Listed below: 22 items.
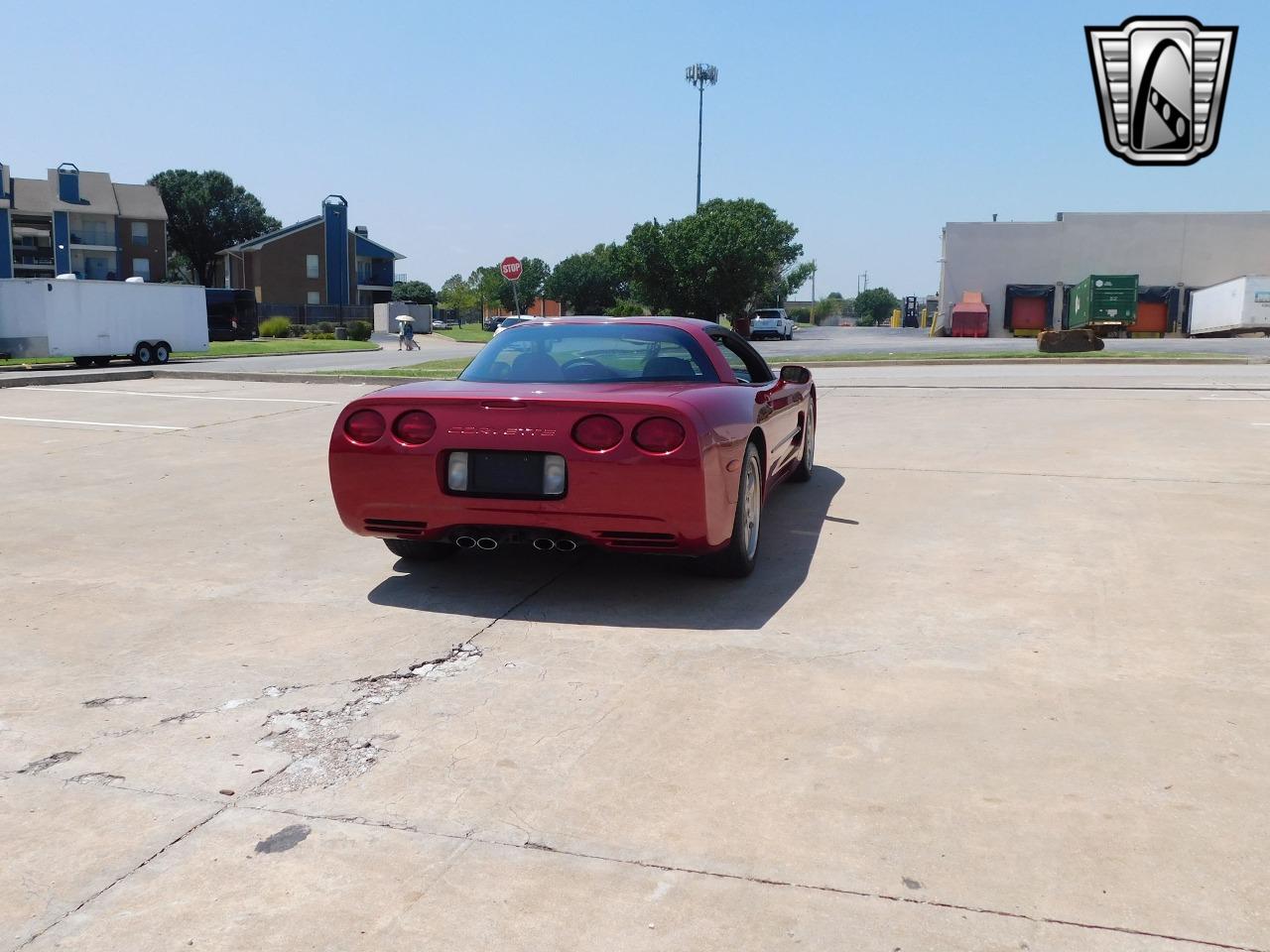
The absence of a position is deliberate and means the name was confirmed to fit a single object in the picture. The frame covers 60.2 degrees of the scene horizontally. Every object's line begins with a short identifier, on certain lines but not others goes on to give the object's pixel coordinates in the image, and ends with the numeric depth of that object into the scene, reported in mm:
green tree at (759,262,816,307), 117588
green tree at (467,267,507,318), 101125
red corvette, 4676
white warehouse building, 61719
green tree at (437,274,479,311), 108688
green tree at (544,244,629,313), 122312
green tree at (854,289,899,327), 163625
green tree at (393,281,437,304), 111625
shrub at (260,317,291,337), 55031
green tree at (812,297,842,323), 140250
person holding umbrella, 38469
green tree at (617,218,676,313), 64312
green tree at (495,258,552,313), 123575
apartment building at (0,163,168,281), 69688
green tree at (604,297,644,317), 69125
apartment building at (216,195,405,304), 73188
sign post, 22145
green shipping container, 50531
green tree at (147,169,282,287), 89125
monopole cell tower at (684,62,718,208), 75688
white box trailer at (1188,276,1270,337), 45531
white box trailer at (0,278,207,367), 27703
